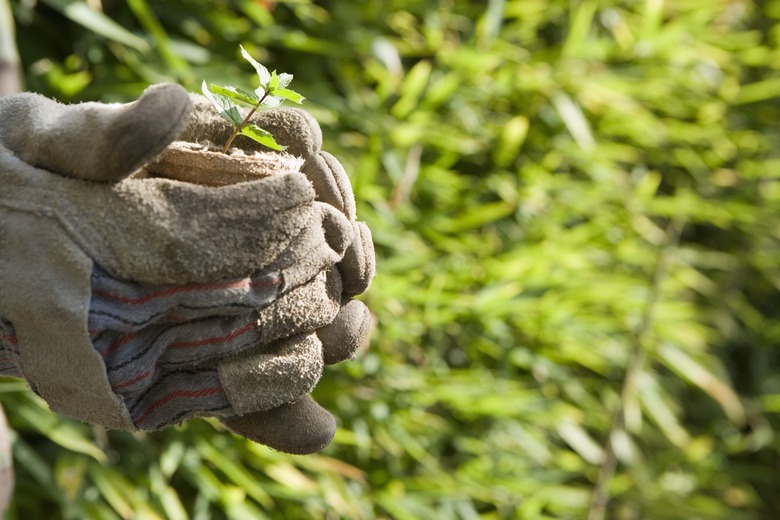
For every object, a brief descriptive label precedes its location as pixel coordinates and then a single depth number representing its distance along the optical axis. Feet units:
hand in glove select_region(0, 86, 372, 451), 3.60
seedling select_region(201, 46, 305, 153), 3.72
